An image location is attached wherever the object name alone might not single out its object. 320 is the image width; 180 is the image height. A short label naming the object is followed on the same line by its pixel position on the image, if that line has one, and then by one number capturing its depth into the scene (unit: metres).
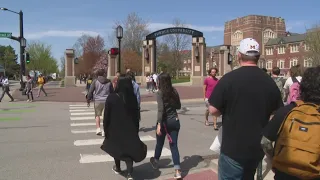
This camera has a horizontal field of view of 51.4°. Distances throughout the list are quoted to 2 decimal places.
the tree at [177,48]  80.78
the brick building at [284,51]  94.04
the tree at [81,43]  86.62
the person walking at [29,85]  19.19
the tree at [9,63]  108.81
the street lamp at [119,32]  18.03
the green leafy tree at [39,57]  78.19
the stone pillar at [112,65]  37.72
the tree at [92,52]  78.25
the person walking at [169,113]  5.48
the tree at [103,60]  68.99
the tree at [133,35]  67.56
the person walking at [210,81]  9.90
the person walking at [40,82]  23.31
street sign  26.08
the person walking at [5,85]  19.59
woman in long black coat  5.33
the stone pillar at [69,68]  40.31
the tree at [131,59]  70.56
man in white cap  3.03
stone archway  41.03
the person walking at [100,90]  8.93
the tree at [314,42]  54.14
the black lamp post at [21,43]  27.02
